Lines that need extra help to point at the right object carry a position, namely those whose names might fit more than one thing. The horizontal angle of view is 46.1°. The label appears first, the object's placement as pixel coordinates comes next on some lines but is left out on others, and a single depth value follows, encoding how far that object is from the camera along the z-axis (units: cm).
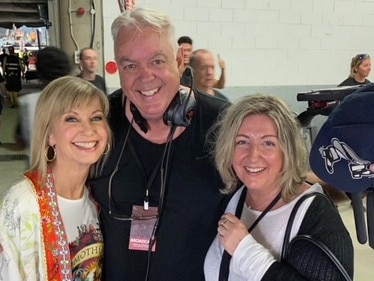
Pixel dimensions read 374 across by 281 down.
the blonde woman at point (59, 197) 126
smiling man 138
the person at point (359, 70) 457
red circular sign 426
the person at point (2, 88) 846
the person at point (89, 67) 375
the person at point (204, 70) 340
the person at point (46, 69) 281
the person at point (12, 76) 1030
